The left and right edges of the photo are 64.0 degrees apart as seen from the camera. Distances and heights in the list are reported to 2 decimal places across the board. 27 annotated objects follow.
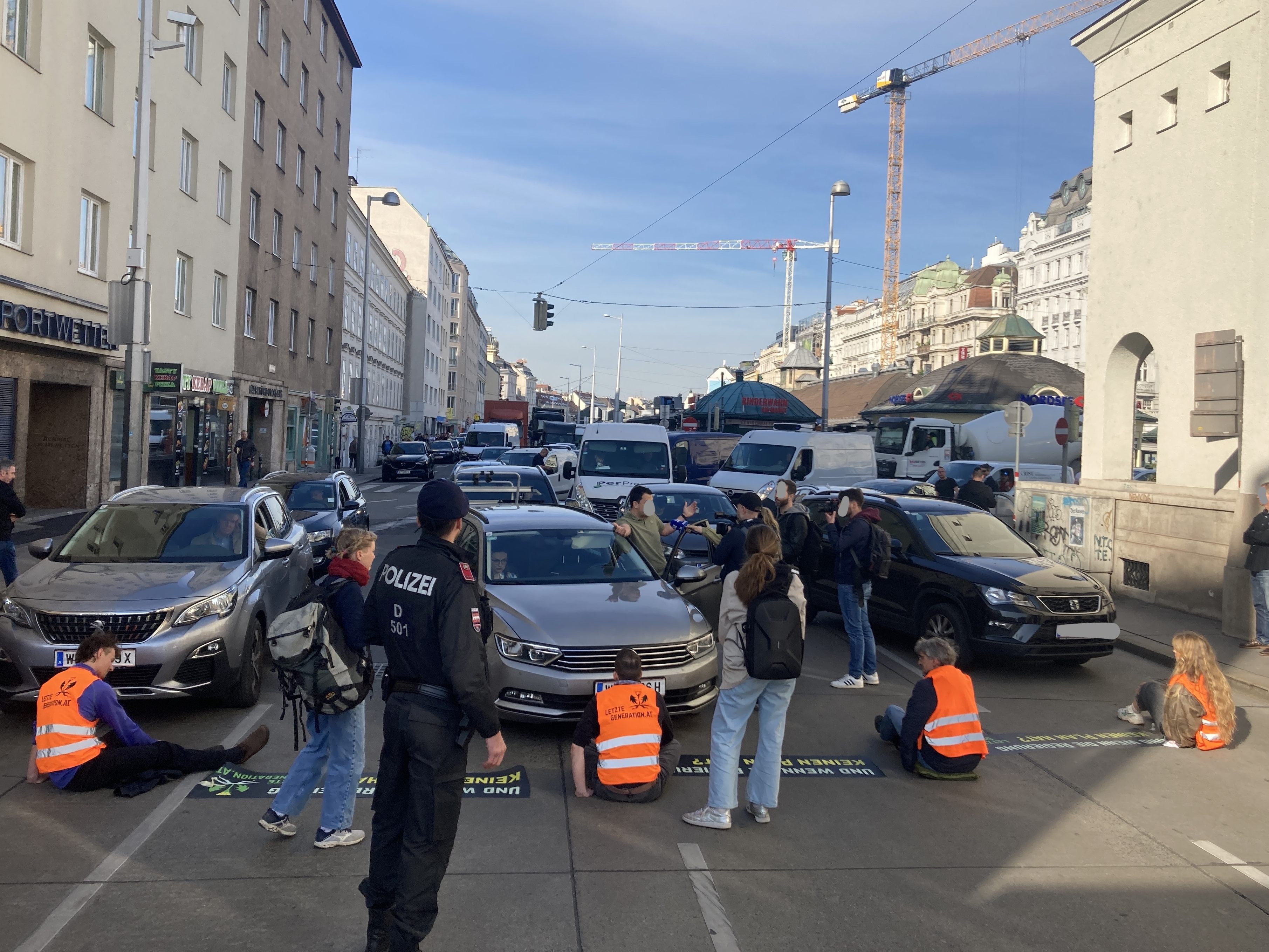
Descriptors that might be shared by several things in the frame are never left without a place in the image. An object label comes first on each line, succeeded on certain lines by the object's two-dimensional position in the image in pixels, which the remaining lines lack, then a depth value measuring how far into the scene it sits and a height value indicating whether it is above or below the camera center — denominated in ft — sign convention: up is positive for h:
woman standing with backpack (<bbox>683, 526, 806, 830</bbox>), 17.81 -3.92
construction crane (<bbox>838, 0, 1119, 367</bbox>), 297.53 +119.23
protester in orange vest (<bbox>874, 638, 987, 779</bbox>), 20.99 -4.89
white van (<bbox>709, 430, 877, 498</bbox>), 73.10 +1.59
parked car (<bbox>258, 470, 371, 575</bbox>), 48.24 -1.94
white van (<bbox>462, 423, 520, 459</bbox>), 146.30 +4.66
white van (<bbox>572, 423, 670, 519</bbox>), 67.56 +1.30
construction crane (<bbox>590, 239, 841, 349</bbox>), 227.03 +87.57
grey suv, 22.38 -3.31
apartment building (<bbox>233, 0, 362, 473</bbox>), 108.17 +28.65
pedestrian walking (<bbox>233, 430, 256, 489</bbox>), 96.84 +0.36
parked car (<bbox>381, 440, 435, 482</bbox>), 135.44 +0.30
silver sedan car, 21.83 -3.35
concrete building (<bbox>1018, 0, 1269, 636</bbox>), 39.93 +9.50
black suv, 30.89 -3.22
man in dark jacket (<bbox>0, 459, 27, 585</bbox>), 34.63 -2.28
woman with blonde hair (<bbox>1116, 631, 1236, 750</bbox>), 23.81 -4.86
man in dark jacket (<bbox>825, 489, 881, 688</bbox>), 28.86 -2.83
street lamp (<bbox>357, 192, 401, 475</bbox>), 122.52 +8.76
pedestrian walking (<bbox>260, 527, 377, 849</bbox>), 15.70 -4.86
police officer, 11.99 -2.97
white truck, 107.86 +5.10
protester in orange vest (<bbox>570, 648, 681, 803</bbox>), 19.08 -5.02
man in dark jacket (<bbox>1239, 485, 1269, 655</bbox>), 34.40 -2.12
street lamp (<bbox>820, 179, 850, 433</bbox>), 123.03 +22.53
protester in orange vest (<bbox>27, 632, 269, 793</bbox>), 18.45 -5.21
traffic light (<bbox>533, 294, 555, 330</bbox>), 113.09 +17.68
